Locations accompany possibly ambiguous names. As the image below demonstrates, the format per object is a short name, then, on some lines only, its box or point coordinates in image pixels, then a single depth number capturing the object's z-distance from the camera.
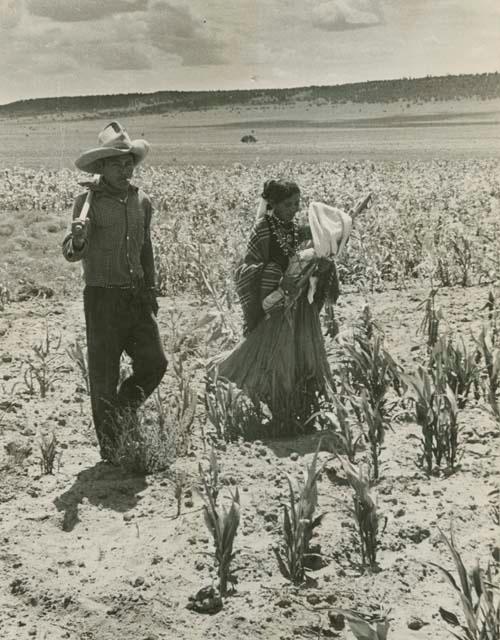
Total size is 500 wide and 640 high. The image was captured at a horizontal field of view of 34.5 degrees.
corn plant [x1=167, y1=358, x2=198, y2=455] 3.97
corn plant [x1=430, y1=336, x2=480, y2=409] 4.03
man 3.74
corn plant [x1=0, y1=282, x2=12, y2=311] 6.96
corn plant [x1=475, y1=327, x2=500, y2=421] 4.01
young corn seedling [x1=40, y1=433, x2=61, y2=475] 3.85
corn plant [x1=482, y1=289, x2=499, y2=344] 4.97
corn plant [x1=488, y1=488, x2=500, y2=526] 3.14
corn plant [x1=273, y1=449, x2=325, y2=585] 2.81
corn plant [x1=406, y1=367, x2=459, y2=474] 3.47
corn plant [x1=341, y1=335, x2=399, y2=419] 3.98
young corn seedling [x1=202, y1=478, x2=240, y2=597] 2.79
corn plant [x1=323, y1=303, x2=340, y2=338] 5.34
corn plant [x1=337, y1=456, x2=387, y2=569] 2.84
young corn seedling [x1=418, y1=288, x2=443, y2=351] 4.92
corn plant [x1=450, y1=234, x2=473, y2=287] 6.41
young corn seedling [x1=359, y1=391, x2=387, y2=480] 3.42
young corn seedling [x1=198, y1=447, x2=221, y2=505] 3.16
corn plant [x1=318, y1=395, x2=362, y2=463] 3.53
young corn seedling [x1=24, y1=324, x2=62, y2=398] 4.88
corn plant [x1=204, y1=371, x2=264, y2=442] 4.04
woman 3.98
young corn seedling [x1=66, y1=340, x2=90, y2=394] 4.72
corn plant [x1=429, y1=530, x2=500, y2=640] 2.21
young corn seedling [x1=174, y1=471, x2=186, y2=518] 3.44
